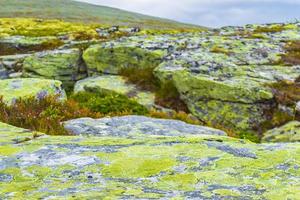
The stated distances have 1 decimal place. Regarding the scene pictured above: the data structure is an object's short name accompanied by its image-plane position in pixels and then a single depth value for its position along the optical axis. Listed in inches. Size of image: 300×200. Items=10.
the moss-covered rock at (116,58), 1029.2
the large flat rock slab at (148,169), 193.5
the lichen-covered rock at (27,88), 562.3
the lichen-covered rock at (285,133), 681.6
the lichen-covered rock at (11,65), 1217.3
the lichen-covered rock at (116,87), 860.2
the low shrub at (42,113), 399.5
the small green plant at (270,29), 1452.0
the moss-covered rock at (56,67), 1117.6
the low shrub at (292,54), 973.8
